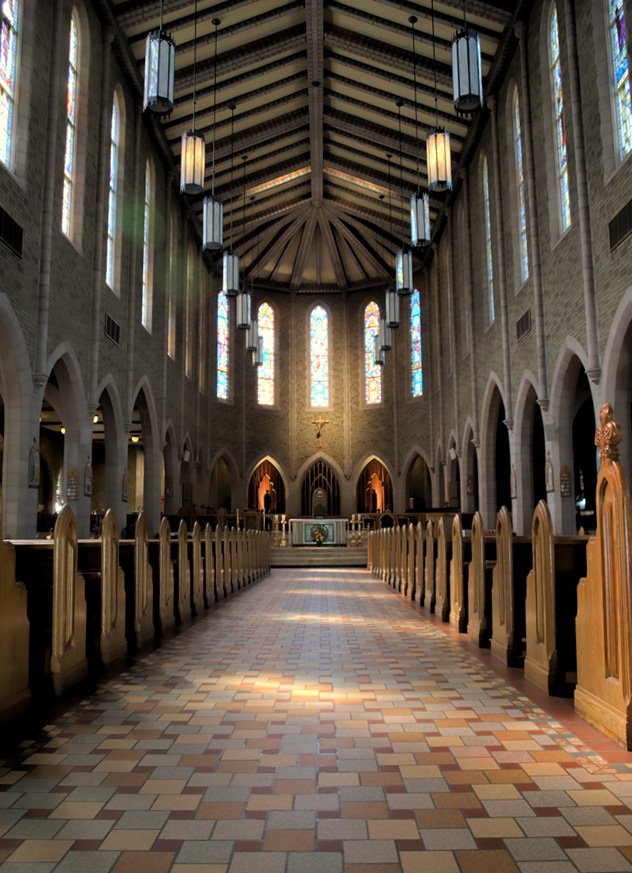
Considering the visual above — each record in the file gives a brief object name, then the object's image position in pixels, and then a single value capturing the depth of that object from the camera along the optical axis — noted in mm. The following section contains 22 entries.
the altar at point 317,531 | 21719
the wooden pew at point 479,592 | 5727
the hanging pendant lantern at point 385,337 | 19720
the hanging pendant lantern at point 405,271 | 13773
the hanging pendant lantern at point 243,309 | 17594
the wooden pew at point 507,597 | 4930
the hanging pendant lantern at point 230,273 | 14391
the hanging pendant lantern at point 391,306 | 17705
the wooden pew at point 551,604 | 4086
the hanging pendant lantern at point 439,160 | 10148
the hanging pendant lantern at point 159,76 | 7734
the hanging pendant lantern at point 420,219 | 11695
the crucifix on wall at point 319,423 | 27367
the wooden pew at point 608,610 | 3088
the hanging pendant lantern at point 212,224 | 11773
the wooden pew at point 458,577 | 6539
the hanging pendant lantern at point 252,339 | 20400
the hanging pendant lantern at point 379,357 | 20481
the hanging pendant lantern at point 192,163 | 9914
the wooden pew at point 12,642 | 3232
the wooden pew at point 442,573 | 7371
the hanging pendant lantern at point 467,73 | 8047
